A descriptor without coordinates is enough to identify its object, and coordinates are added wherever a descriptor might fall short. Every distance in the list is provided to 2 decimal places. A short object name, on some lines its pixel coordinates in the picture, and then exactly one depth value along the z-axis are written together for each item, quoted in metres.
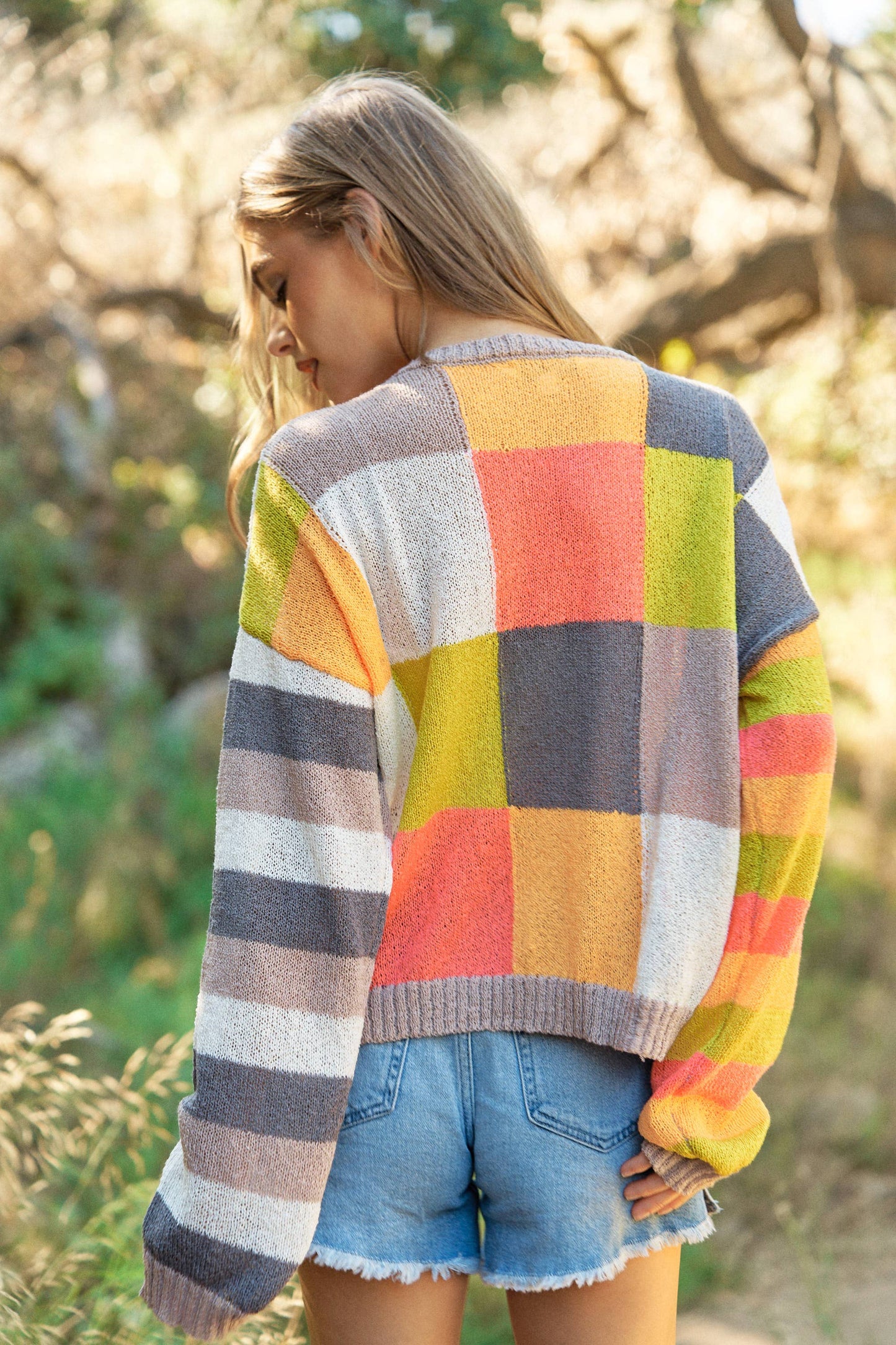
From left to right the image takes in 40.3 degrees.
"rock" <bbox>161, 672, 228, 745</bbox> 6.02
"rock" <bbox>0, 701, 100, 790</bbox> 5.64
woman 1.12
